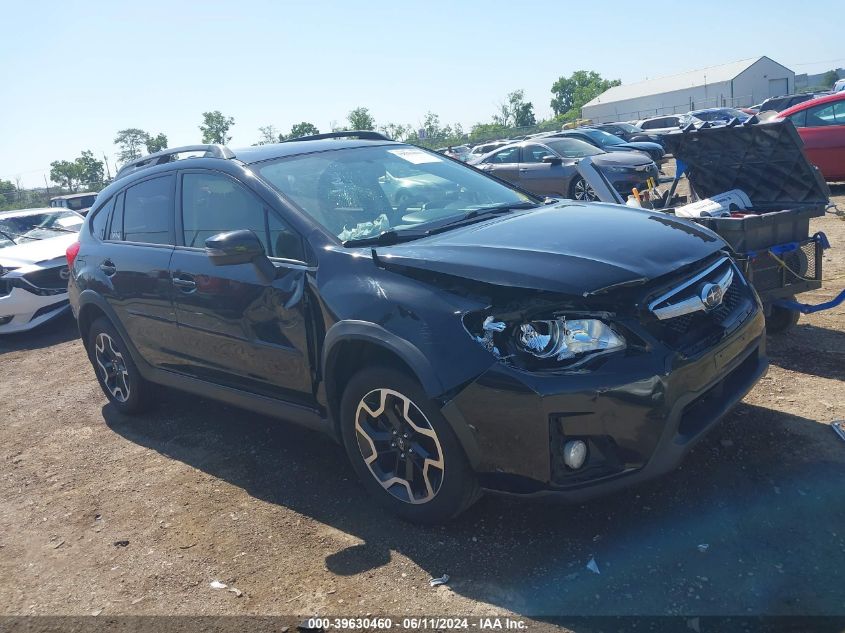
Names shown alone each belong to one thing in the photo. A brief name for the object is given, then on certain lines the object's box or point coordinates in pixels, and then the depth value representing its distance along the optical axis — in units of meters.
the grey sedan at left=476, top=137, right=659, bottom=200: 14.16
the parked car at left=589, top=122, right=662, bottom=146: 26.20
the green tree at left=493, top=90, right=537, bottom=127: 93.88
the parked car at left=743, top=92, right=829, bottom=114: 29.22
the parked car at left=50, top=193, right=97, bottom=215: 22.17
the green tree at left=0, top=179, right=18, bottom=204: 41.94
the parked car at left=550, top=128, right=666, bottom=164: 18.11
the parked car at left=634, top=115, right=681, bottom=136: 32.56
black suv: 2.96
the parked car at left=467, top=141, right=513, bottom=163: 25.71
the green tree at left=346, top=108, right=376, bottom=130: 65.12
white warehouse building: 72.06
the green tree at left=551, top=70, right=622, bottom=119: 110.06
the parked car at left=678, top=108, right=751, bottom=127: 29.92
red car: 12.30
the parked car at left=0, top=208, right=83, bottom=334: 9.26
